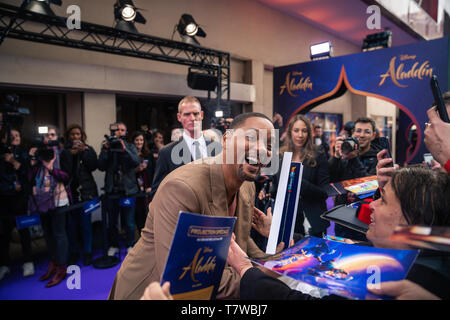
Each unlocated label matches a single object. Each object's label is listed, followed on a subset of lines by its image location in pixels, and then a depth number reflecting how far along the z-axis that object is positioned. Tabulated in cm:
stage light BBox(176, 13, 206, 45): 539
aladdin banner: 484
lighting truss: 361
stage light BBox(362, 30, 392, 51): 599
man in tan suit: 92
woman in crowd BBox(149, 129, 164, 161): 447
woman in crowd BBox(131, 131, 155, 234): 410
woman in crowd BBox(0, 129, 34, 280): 305
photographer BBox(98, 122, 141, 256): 352
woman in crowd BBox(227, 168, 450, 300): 61
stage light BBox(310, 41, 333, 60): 631
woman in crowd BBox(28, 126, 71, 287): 305
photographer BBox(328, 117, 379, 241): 246
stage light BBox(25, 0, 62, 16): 358
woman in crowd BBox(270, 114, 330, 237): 278
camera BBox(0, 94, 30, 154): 298
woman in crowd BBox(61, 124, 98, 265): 349
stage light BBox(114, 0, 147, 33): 443
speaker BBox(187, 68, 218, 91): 543
